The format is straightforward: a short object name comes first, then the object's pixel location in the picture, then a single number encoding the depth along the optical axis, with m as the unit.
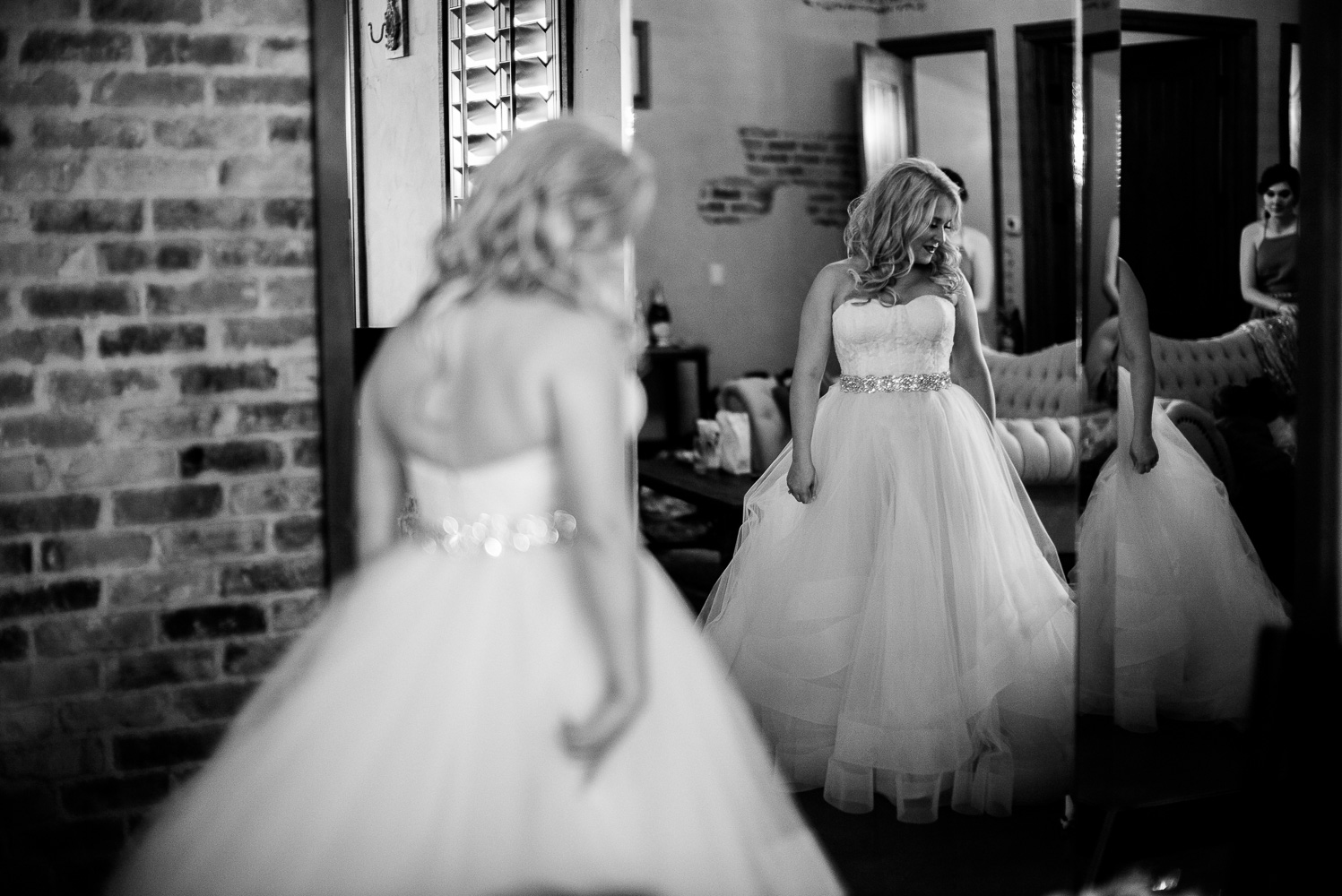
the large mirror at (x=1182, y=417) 2.59
